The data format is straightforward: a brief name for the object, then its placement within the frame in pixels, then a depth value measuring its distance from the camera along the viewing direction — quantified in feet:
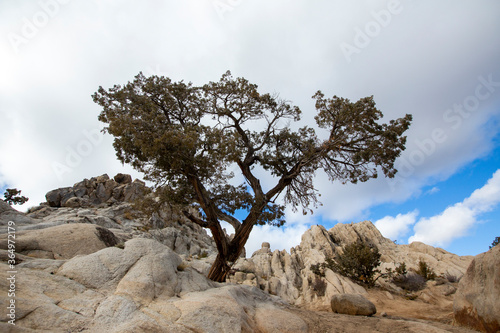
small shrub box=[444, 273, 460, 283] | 70.33
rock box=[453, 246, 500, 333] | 21.83
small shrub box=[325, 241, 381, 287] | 67.10
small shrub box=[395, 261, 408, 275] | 67.48
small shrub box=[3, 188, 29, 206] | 125.90
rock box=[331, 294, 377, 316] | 33.09
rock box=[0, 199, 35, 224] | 55.37
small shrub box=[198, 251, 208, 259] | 98.19
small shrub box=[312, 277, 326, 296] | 69.00
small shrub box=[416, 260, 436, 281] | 67.36
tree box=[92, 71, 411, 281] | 34.96
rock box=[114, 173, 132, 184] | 144.77
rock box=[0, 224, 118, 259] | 32.04
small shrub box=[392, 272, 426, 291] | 63.82
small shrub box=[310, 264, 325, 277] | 74.33
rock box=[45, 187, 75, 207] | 118.21
